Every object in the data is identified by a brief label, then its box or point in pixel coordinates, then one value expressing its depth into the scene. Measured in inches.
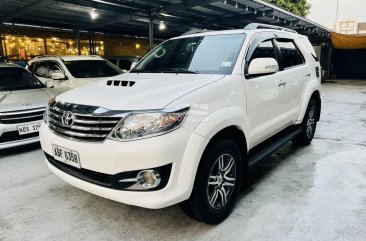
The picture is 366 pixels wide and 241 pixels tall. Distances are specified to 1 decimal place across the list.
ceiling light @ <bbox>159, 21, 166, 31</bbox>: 511.0
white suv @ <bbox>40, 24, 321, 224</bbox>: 80.7
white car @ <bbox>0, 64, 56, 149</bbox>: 165.3
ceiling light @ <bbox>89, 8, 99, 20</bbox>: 401.4
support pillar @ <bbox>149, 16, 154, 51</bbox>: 401.3
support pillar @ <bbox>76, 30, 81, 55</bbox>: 534.0
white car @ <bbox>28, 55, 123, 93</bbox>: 256.1
